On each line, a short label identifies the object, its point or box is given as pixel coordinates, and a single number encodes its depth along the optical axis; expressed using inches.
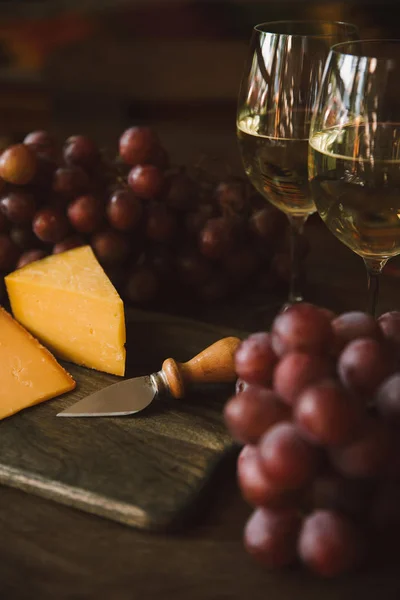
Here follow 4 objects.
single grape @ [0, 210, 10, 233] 37.1
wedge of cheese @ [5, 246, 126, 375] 32.1
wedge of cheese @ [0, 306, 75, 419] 29.8
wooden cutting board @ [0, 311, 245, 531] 23.9
